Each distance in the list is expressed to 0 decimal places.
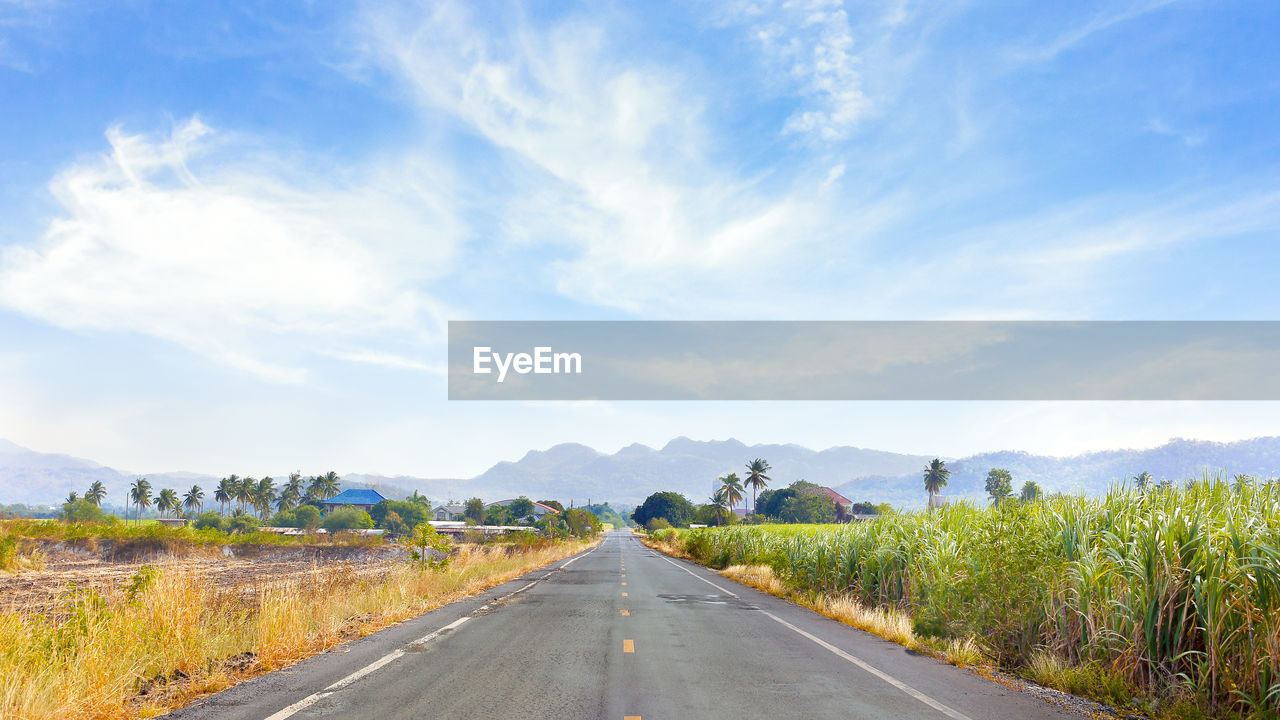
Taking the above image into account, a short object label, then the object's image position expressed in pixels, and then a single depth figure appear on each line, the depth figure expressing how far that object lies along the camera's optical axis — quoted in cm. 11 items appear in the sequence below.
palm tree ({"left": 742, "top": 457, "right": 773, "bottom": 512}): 18138
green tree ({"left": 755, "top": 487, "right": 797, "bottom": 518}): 18238
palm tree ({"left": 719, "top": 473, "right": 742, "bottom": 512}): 17538
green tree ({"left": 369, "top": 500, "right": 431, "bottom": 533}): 18600
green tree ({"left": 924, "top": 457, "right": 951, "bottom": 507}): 17325
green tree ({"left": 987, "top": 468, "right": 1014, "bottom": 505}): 15889
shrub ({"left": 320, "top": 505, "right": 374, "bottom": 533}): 15925
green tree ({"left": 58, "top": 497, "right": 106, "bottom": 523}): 11438
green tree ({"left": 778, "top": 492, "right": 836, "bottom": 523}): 16938
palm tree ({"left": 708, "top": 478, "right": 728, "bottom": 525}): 17988
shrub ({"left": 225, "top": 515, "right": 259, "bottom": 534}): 14288
